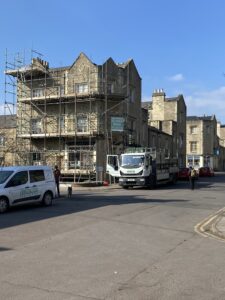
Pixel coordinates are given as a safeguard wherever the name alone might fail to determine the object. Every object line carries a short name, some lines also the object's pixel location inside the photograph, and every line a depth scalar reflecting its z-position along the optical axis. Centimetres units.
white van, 1094
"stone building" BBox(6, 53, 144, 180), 2404
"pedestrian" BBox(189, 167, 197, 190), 1948
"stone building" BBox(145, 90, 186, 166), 3815
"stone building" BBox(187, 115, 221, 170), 4919
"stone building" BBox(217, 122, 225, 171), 5906
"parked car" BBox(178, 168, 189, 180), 3022
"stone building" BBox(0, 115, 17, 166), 2602
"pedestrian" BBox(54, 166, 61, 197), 1622
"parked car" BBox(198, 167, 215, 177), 3609
